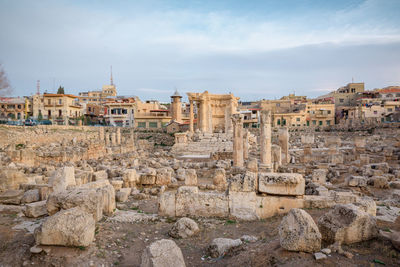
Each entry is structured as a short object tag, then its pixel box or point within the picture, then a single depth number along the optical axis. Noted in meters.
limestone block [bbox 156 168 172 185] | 11.55
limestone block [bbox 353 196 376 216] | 6.59
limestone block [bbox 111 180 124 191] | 10.25
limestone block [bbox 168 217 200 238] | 5.79
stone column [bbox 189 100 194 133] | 33.02
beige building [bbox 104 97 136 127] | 52.84
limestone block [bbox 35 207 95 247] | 4.38
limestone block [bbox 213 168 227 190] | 11.25
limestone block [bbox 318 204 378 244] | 4.25
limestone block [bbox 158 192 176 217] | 7.16
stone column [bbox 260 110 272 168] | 14.10
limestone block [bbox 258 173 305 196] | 7.08
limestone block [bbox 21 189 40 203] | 7.76
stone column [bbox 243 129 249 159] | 19.05
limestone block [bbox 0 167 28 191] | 8.94
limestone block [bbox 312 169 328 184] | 11.91
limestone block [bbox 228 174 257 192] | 7.06
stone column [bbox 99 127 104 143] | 34.05
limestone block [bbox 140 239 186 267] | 3.60
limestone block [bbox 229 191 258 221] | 6.93
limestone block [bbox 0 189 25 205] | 7.75
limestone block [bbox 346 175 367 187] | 11.21
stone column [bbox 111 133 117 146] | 33.28
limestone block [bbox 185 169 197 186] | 10.46
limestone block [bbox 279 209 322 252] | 3.86
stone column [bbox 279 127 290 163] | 19.53
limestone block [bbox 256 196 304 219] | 7.04
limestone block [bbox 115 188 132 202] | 8.89
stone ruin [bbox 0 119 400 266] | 4.26
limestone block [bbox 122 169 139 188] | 10.97
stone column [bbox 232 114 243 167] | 15.91
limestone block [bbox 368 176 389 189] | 11.52
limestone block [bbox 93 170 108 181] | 11.04
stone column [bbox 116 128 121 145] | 34.41
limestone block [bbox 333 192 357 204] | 7.50
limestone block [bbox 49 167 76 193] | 7.74
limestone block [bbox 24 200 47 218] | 6.36
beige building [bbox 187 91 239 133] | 33.09
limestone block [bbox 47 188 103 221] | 5.54
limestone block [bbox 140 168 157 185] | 11.51
